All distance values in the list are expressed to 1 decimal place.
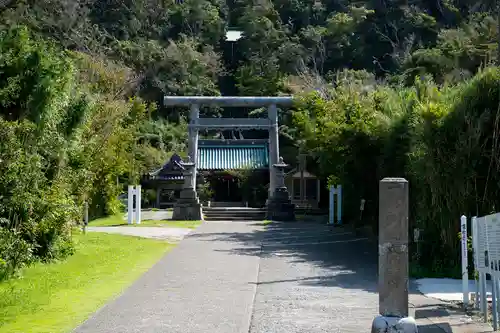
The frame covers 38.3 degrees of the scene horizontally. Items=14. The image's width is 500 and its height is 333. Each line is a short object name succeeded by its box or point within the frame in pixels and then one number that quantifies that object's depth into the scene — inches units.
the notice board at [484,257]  323.6
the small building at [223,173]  1375.5
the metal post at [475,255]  375.9
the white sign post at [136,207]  1005.2
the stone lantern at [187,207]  1117.7
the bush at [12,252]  476.1
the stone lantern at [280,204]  1136.2
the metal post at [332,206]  1053.2
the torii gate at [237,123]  1151.6
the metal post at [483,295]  356.2
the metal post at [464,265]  388.2
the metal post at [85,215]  929.2
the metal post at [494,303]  320.8
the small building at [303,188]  1397.6
